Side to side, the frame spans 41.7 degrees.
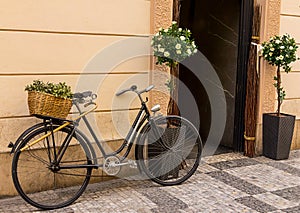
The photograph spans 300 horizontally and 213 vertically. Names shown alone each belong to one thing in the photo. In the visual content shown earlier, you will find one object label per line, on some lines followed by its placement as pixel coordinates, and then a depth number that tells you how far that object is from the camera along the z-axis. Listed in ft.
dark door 19.98
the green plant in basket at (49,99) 11.47
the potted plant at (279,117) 17.21
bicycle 12.39
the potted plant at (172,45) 13.89
